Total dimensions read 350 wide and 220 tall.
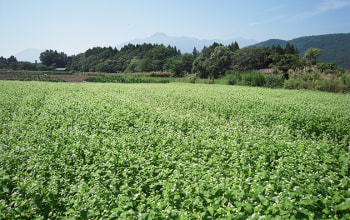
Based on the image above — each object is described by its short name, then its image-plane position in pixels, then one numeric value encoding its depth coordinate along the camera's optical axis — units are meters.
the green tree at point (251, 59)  57.22
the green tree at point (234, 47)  71.82
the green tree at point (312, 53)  66.51
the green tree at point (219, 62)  58.38
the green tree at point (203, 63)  60.53
